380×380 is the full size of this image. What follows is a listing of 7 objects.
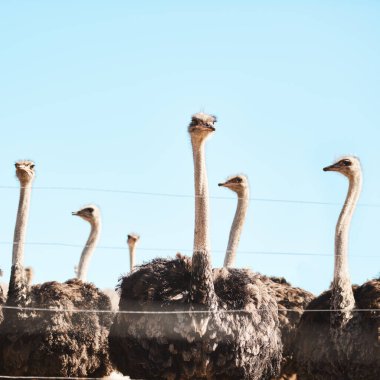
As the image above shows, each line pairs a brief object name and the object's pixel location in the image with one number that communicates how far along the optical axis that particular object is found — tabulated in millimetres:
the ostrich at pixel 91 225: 25125
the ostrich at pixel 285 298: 19766
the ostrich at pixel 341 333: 16953
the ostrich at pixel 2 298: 19459
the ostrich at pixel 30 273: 34147
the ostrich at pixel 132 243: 30562
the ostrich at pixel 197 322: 15945
